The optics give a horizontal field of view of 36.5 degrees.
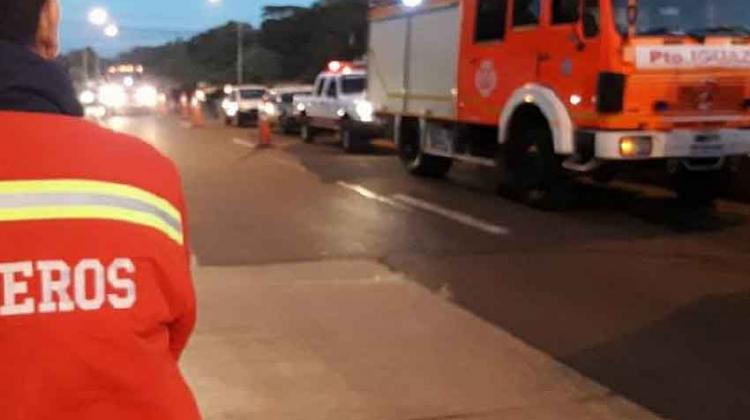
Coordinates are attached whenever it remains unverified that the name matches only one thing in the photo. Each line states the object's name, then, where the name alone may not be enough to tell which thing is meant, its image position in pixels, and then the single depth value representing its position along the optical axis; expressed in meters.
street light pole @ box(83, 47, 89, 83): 65.81
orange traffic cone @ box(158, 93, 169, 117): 58.23
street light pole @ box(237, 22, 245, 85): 65.38
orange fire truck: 12.43
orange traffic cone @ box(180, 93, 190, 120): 49.73
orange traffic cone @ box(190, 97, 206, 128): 42.19
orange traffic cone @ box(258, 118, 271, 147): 27.75
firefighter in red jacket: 1.67
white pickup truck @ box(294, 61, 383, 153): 25.11
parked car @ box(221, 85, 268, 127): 41.38
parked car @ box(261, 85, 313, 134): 33.51
